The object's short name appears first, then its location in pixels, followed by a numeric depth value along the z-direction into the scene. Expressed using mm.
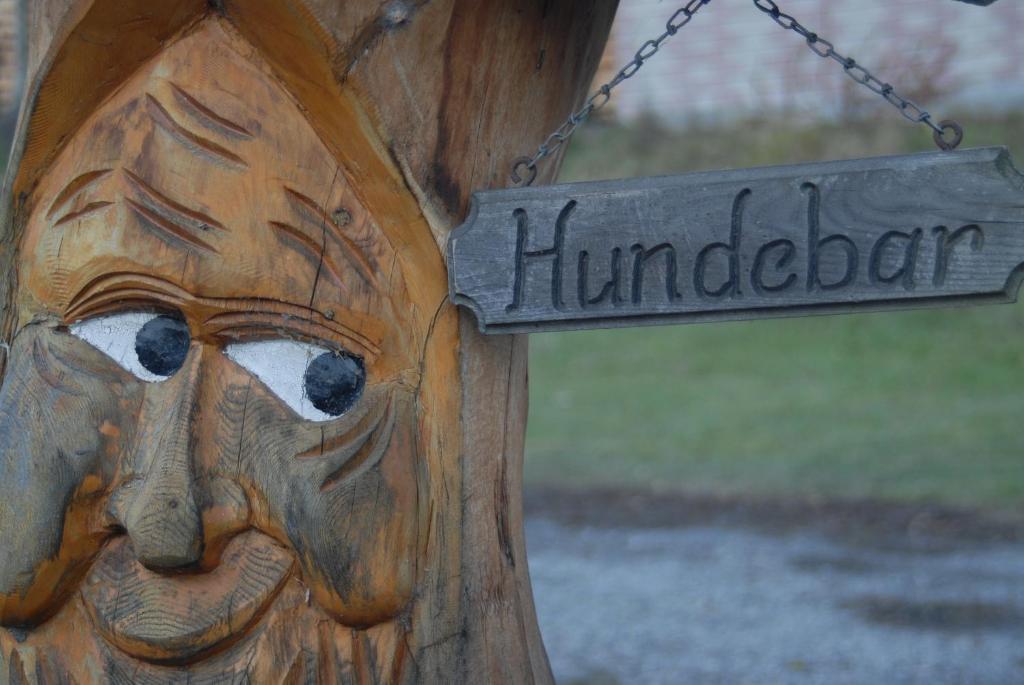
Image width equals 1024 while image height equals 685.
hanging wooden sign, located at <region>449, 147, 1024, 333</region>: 2241
